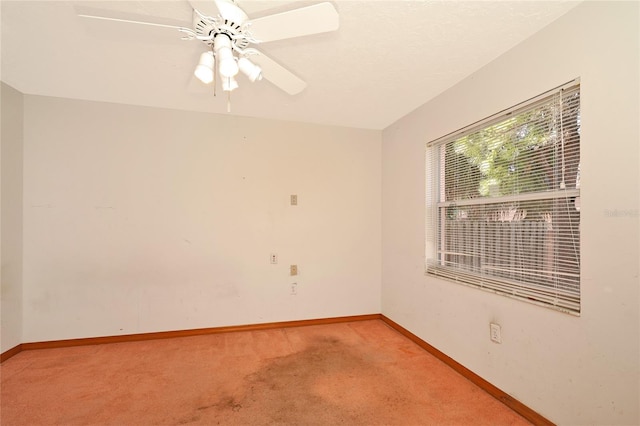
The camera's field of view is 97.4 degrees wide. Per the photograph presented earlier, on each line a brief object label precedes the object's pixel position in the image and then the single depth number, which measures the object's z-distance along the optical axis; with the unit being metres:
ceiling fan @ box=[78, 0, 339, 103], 1.28
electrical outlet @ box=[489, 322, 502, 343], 1.99
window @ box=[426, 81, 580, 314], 1.62
